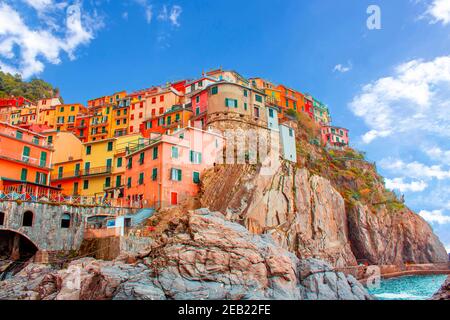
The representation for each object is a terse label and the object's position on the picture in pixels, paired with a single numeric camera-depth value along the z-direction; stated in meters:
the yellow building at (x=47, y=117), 80.16
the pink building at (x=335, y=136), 86.37
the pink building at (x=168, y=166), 38.84
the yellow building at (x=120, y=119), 69.44
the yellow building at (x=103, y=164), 49.78
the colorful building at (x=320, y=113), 90.36
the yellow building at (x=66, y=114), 79.18
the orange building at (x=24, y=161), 39.91
